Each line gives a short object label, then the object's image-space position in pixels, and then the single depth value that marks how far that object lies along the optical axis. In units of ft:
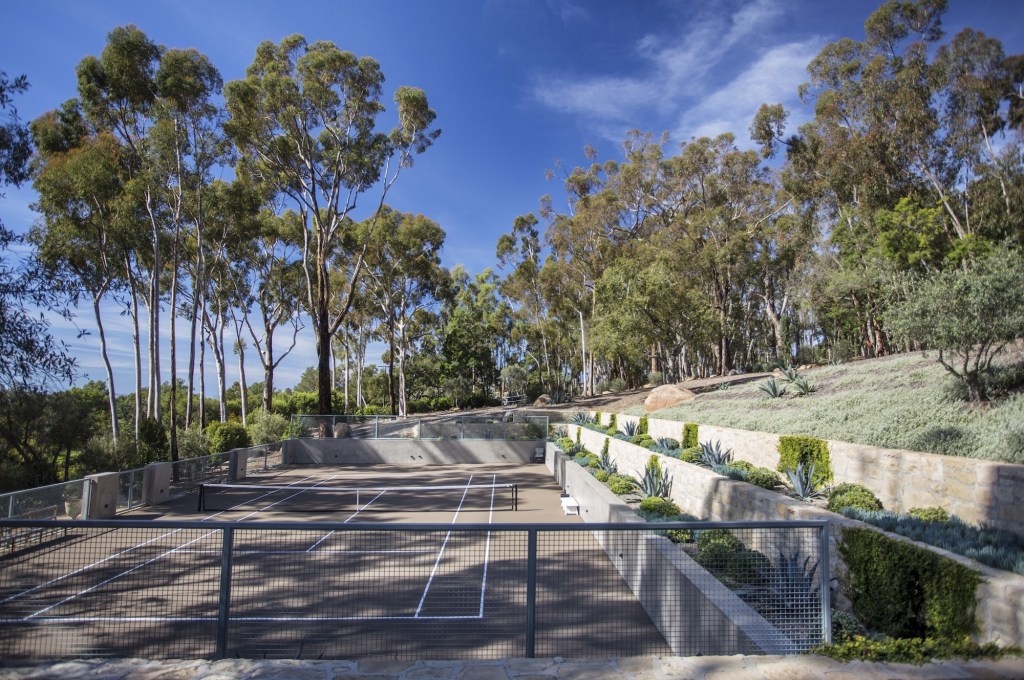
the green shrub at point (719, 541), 18.05
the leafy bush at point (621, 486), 38.83
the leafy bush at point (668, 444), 48.40
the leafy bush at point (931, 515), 21.44
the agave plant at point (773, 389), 58.65
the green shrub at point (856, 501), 23.80
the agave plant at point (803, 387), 55.57
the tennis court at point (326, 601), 14.46
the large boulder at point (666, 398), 81.56
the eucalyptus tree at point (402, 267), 133.80
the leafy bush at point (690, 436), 48.78
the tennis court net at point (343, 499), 47.85
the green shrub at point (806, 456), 29.89
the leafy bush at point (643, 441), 51.92
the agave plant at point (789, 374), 59.57
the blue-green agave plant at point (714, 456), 37.96
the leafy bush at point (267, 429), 85.87
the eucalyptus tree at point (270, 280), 111.04
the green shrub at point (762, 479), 29.68
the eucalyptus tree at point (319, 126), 88.79
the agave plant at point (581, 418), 88.94
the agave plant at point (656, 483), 36.65
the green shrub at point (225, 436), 72.18
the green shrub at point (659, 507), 29.94
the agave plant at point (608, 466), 48.92
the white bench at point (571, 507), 42.45
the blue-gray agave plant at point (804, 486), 27.61
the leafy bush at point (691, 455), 40.63
